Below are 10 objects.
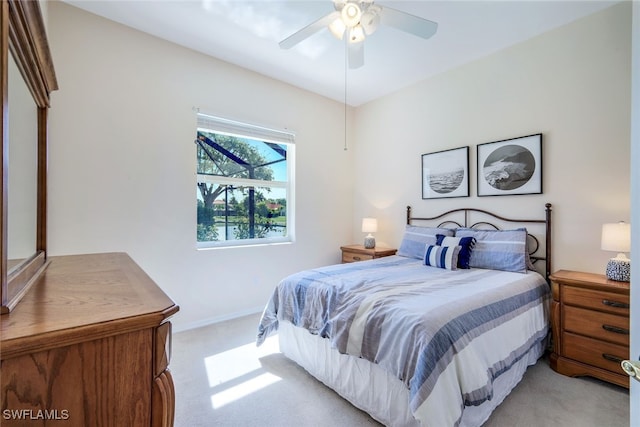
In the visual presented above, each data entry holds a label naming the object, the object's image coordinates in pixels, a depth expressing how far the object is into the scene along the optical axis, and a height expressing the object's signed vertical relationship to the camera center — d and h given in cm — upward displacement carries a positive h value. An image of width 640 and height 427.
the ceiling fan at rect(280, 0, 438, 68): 183 +126
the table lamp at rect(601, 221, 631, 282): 205 -25
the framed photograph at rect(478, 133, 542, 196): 273 +45
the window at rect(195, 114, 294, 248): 323 +32
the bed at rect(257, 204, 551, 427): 140 -68
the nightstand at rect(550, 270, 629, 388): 192 -82
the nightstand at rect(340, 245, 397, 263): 370 -56
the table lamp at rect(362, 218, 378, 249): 395 -26
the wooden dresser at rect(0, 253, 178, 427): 54 -32
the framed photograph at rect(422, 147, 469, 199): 326 +44
